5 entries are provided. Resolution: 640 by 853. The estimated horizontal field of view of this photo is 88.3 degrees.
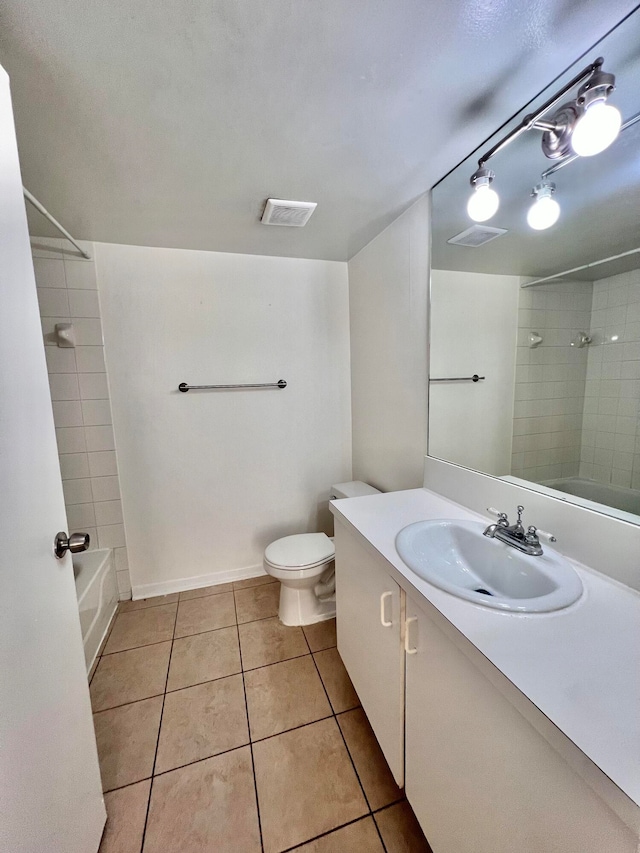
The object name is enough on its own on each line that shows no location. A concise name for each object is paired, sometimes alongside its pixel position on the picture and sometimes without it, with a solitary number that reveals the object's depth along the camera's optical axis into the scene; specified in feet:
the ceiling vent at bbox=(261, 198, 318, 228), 4.84
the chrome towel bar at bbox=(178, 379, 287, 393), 6.43
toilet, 5.55
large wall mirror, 2.69
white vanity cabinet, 1.53
